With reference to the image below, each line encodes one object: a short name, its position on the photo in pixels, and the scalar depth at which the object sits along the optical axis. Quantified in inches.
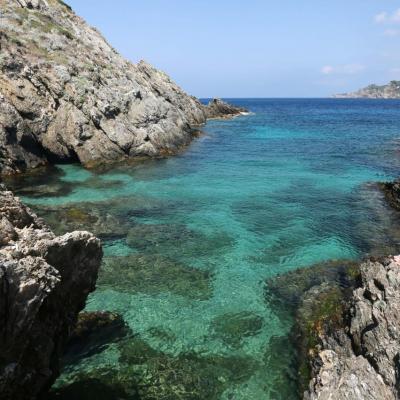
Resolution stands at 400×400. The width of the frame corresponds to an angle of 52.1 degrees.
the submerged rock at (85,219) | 1178.0
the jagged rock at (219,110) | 5238.2
